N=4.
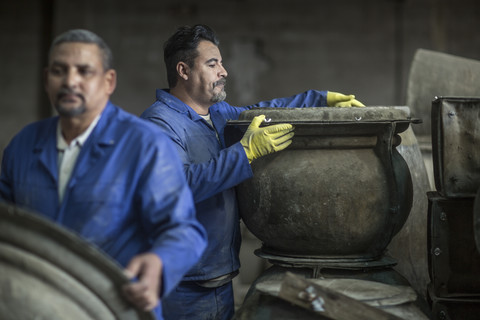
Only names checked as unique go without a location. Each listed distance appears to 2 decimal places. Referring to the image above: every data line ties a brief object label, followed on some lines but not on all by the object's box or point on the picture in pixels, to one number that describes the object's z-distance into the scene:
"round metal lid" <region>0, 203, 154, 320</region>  1.48
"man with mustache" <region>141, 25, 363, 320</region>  2.44
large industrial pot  2.38
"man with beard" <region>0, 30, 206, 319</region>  1.70
